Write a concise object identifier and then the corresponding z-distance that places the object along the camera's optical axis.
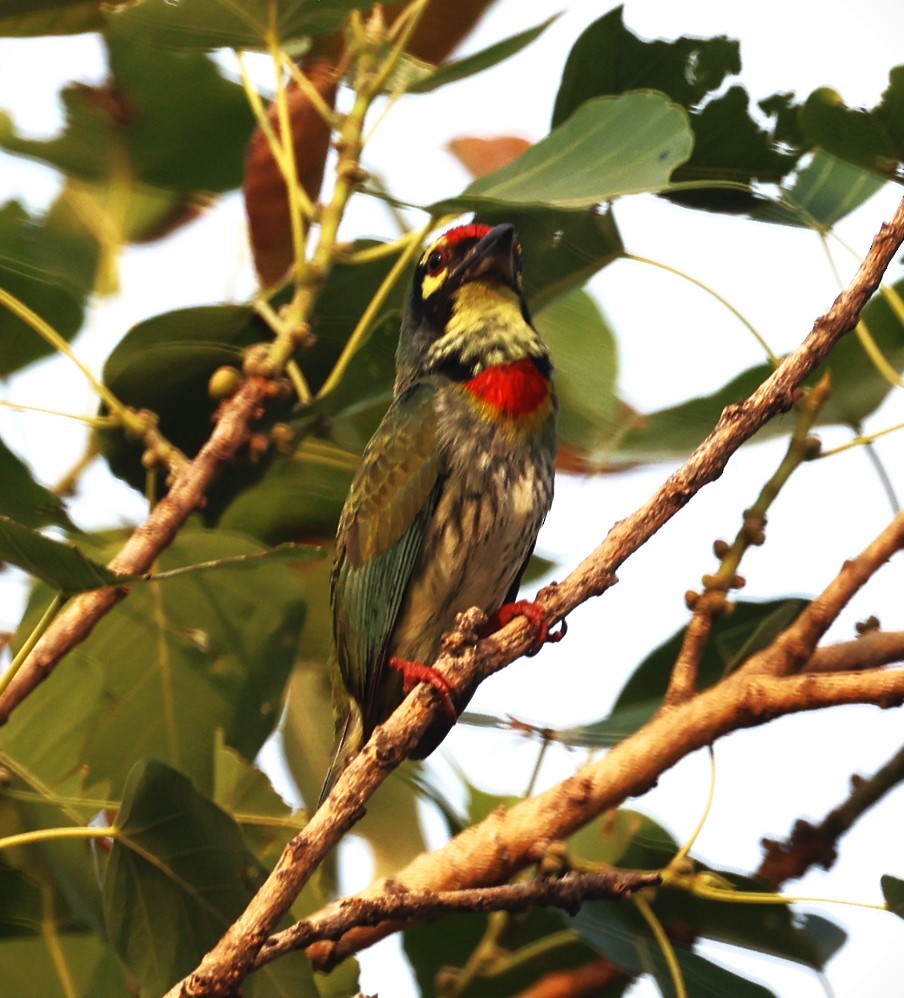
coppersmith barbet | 6.70
